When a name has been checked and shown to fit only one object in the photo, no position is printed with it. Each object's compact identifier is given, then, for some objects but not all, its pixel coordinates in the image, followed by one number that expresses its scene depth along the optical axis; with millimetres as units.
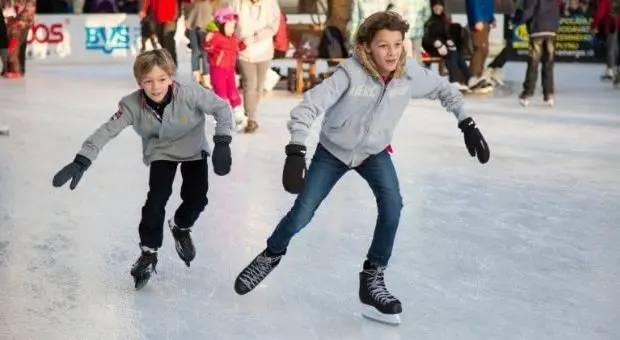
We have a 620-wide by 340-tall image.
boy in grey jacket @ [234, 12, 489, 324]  5898
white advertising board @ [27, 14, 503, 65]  29064
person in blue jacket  20356
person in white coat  14191
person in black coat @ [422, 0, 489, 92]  20788
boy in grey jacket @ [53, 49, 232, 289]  6460
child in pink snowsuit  14248
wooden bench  20311
